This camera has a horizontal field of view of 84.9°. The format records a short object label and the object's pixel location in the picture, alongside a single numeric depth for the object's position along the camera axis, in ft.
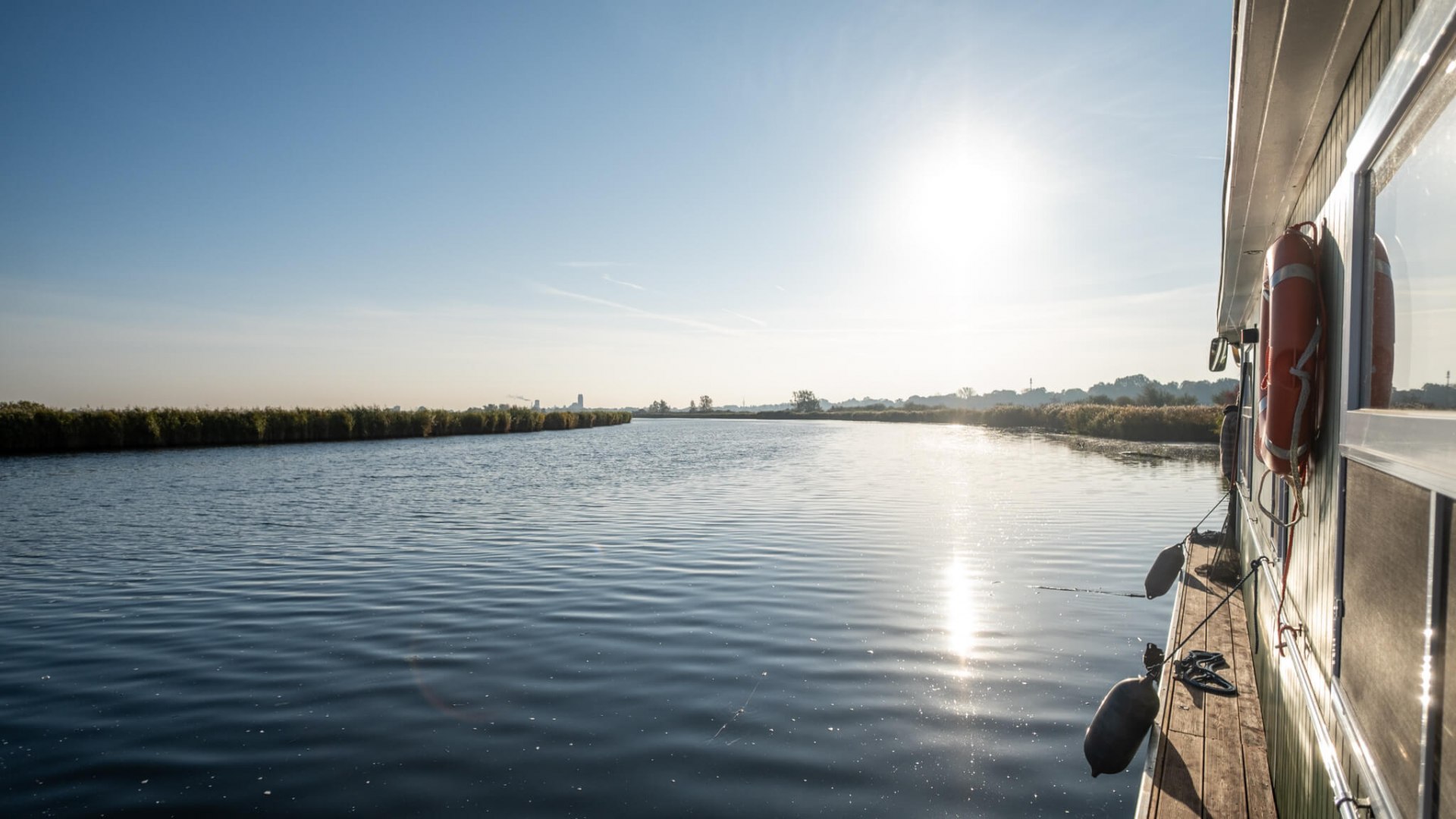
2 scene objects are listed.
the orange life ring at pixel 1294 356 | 10.07
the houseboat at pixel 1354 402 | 5.39
